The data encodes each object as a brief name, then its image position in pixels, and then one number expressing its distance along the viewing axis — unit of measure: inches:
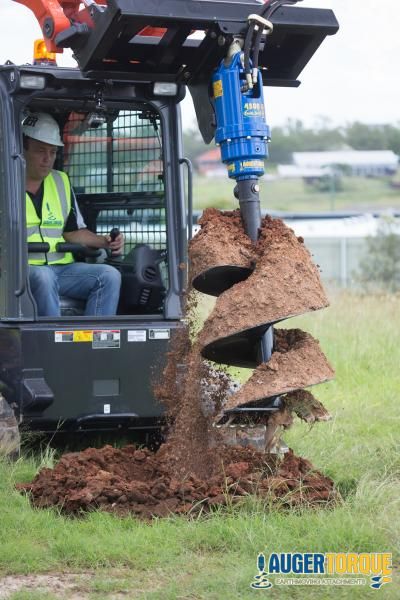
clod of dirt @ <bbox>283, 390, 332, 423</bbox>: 365.2
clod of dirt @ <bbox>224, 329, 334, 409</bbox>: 351.3
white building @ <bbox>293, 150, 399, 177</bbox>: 3349.4
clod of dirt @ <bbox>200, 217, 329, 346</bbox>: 352.5
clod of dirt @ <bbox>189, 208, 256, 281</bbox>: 361.5
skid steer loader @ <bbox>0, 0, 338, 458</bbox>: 373.7
